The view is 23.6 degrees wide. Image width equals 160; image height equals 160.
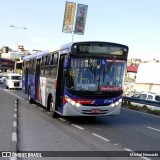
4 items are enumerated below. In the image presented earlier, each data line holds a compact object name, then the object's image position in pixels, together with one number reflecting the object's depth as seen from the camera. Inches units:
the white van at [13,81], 1748.0
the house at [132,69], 3654.0
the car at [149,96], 1167.6
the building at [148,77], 2049.2
